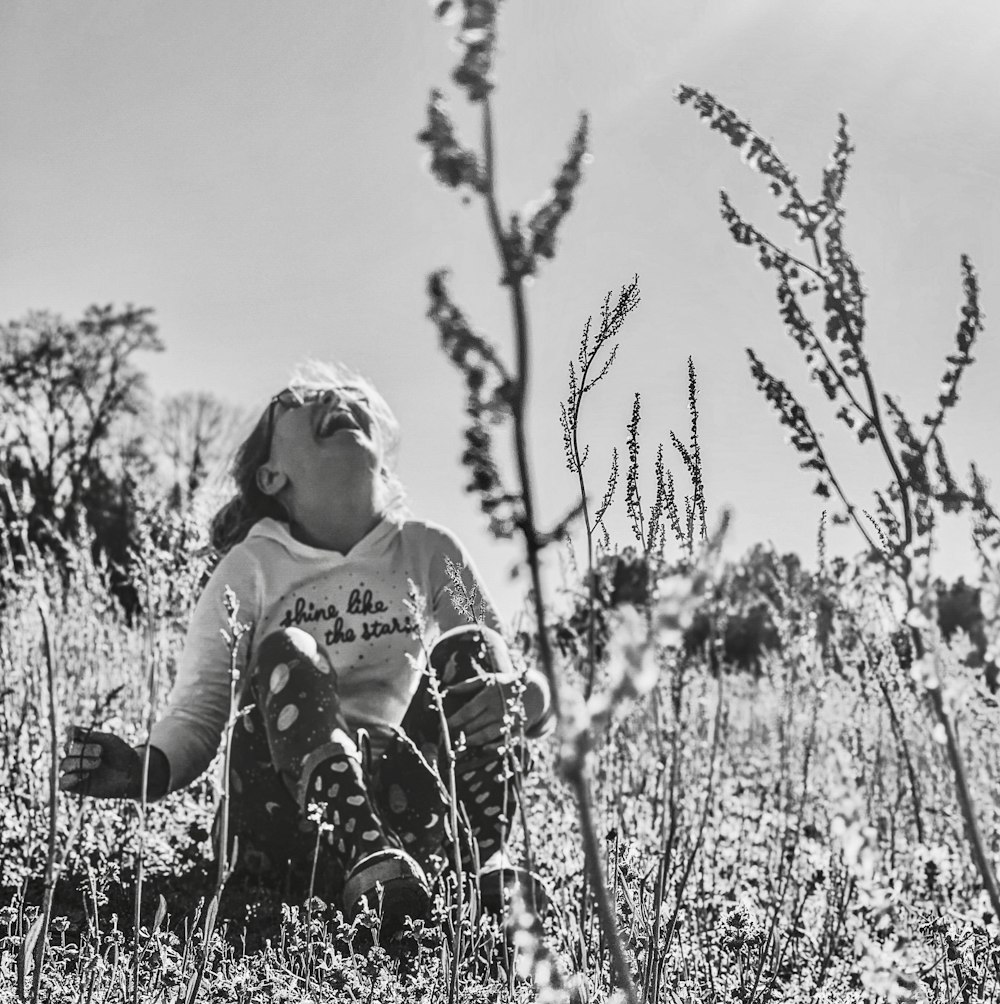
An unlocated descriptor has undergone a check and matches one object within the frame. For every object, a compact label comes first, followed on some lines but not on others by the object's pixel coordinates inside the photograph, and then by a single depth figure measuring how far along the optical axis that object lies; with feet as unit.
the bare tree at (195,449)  72.49
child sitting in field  7.61
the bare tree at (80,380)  65.31
